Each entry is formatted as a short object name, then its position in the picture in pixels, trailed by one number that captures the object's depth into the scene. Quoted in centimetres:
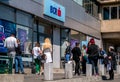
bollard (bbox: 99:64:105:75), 1984
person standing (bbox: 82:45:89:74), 2069
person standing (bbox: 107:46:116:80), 1864
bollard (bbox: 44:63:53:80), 1255
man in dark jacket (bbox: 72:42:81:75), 1832
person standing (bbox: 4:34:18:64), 1605
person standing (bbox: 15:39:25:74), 1657
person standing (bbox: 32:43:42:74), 1859
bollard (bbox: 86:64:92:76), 1682
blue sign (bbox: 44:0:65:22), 2370
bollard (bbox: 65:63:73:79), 1453
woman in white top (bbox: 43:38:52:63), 1650
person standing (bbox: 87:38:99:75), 1722
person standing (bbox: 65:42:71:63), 2178
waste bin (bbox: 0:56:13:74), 1138
